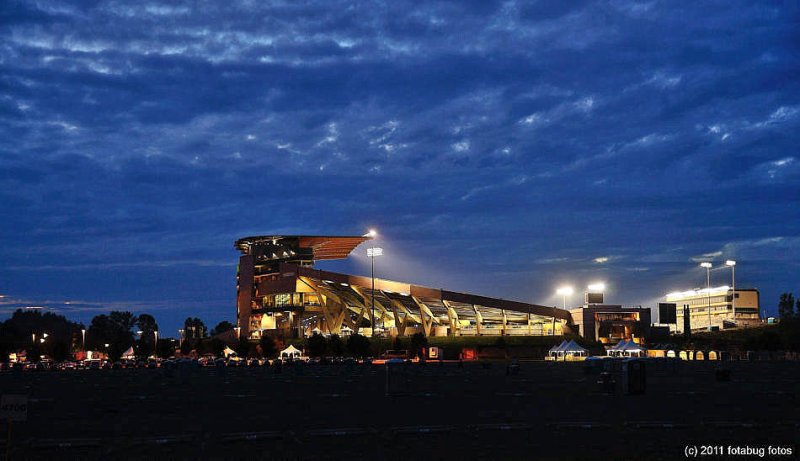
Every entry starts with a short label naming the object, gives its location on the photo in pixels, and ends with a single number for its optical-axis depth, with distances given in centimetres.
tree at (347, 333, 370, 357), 9831
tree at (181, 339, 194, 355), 12888
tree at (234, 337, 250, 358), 11329
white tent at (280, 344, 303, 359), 10338
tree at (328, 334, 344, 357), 10400
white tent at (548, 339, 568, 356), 9038
